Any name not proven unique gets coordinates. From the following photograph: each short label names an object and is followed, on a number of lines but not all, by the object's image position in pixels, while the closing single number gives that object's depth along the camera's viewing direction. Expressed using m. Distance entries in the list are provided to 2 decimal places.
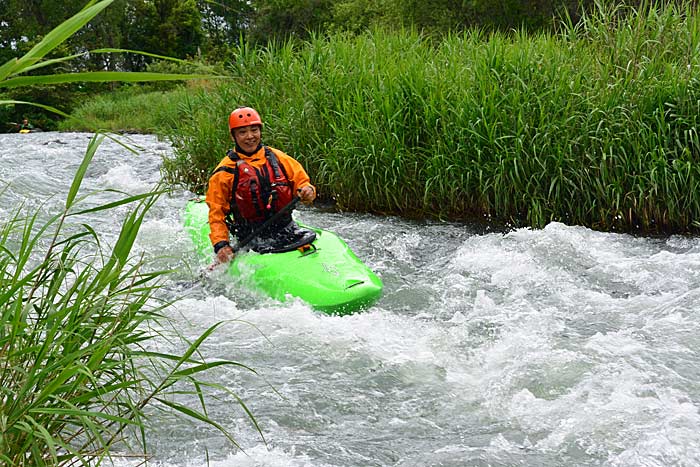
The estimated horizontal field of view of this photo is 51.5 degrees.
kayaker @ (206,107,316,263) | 4.98
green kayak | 4.36
